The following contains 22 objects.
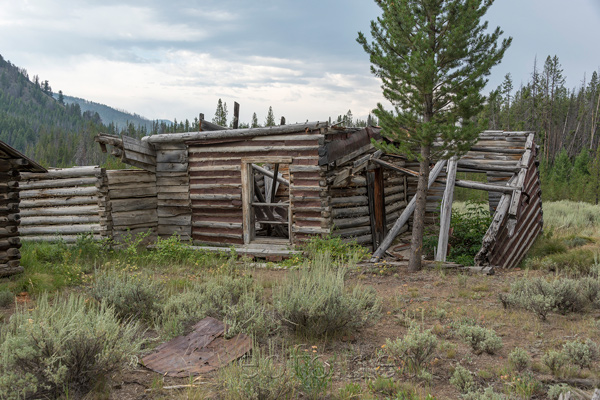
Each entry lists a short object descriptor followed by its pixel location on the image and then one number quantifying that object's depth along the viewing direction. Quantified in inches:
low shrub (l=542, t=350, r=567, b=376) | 176.6
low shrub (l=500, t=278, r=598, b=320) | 244.3
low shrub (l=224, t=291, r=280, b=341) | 202.4
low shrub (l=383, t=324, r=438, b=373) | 176.9
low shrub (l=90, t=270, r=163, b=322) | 233.9
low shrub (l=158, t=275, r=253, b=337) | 213.5
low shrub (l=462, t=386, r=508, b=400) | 143.8
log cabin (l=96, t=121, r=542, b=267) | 423.8
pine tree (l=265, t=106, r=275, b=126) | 2088.7
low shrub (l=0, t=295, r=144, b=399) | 145.8
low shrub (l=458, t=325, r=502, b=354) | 193.9
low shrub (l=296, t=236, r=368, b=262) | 395.7
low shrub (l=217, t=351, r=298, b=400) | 144.0
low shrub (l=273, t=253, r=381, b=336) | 209.0
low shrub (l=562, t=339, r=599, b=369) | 180.2
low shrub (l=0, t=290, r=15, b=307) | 274.9
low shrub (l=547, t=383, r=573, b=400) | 153.3
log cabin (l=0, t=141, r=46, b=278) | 338.3
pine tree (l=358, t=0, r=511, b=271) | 321.4
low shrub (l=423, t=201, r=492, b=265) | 459.2
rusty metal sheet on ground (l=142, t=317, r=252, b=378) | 177.2
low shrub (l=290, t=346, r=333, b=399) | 151.3
